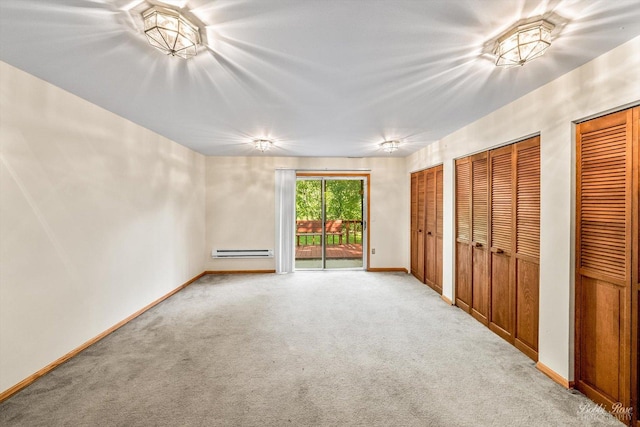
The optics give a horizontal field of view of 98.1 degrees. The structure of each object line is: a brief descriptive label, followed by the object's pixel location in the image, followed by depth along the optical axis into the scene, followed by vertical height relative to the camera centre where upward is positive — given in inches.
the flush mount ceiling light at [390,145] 159.6 +38.6
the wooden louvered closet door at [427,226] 166.4 -10.2
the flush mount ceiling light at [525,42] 57.9 +36.6
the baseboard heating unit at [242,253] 209.3 -31.5
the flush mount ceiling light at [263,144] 154.4 +38.2
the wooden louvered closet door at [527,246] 94.0 -12.3
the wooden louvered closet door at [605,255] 67.0 -11.5
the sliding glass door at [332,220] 225.5 -7.4
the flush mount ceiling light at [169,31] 54.1 +36.6
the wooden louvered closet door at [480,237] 120.4 -11.8
